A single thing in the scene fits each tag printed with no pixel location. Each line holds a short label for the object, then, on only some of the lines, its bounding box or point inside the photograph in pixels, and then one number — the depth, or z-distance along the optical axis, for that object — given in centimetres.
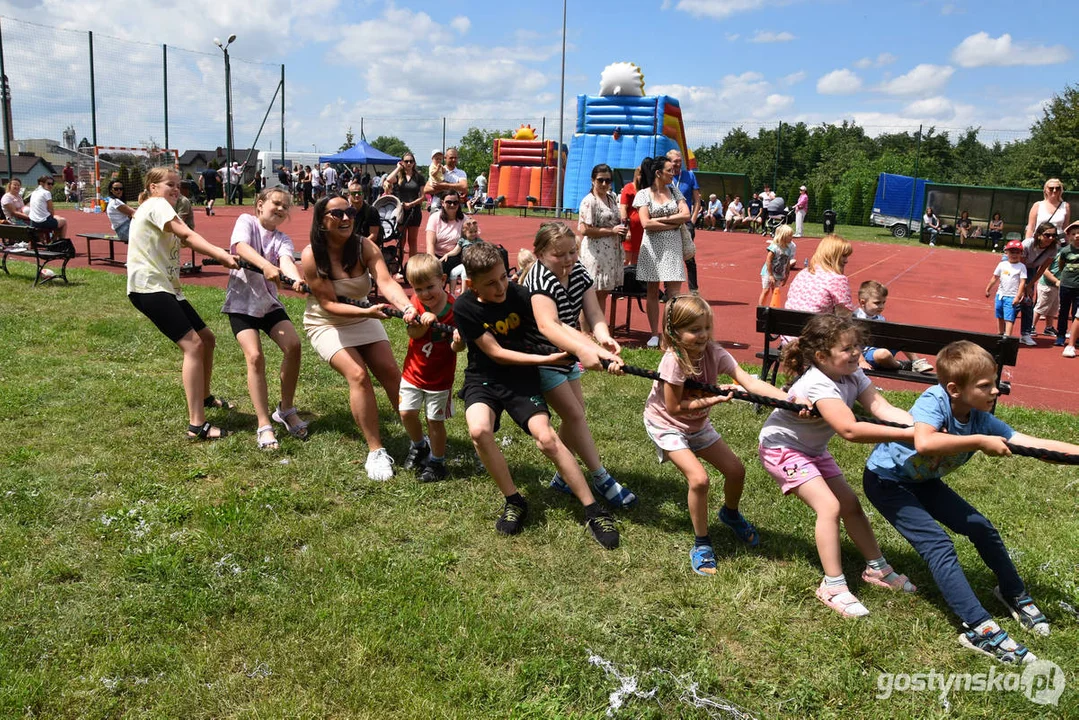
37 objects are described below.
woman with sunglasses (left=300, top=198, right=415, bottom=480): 497
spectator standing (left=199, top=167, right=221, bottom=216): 2625
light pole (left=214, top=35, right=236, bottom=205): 3200
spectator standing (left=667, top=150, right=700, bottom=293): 848
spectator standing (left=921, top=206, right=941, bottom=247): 2544
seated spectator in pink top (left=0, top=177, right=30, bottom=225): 1521
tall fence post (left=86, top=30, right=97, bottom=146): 2830
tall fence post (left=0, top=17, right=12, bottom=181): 2562
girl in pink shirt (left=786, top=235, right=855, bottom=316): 628
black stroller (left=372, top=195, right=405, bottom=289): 1162
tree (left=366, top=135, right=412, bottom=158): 10489
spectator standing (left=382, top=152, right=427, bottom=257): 1198
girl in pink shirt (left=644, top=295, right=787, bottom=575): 375
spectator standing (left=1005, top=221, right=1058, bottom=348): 977
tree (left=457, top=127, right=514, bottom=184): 5541
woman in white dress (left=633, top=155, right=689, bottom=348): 827
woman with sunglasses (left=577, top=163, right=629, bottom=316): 810
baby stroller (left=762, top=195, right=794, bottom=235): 2661
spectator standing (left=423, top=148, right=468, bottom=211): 1143
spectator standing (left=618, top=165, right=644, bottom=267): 906
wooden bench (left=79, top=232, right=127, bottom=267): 1358
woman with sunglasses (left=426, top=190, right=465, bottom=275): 970
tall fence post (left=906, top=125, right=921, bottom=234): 2814
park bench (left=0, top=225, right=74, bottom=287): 1174
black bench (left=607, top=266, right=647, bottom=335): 891
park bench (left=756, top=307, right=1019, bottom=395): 555
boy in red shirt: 481
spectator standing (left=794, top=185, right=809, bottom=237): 2473
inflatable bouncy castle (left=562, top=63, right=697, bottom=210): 2739
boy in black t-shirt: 418
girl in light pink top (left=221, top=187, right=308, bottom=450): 548
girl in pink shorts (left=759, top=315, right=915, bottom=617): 354
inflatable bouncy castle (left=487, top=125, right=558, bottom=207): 3447
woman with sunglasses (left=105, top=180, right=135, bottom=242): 1224
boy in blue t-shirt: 323
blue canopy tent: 2973
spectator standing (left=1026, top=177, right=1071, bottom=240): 1047
